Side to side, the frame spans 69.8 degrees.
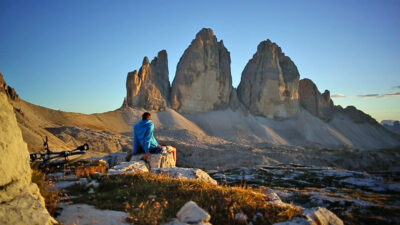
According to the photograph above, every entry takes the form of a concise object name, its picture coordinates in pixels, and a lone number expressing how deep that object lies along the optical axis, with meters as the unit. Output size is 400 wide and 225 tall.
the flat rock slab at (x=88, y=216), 4.81
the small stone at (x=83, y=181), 7.37
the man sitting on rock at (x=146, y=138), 12.21
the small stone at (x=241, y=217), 5.19
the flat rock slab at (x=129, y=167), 9.45
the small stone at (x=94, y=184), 7.16
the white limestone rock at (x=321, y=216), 5.32
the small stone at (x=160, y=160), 11.95
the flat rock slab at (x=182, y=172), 10.57
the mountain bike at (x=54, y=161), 9.71
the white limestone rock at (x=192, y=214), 4.93
